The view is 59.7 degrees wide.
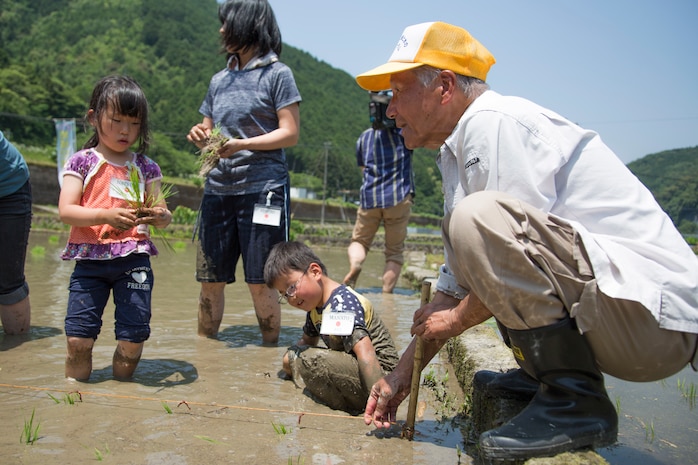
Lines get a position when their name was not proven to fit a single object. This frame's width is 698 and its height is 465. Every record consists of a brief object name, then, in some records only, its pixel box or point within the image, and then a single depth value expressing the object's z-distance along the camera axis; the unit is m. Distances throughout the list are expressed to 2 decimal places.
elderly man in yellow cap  1.76
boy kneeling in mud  2.79
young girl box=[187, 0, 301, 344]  4.03
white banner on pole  23.50
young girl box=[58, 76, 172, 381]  3.08
